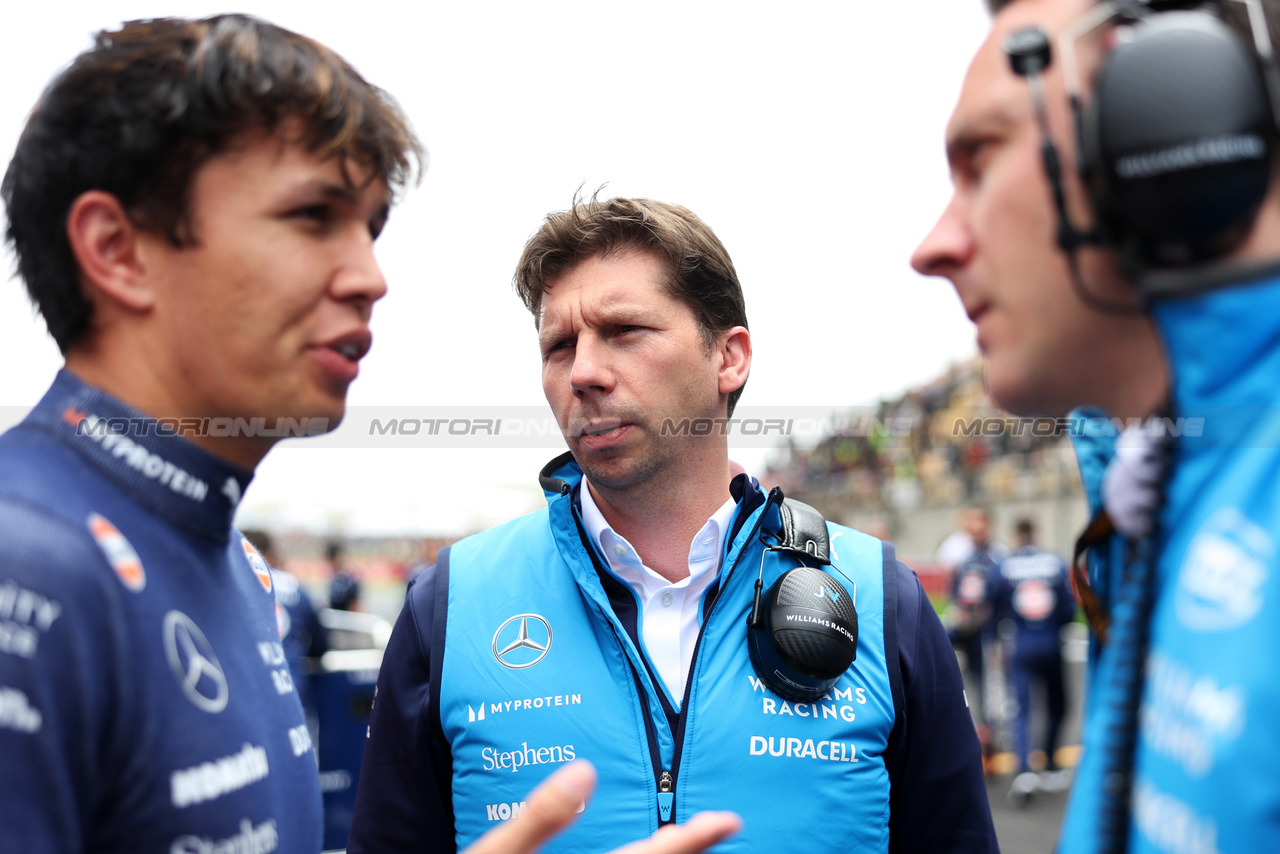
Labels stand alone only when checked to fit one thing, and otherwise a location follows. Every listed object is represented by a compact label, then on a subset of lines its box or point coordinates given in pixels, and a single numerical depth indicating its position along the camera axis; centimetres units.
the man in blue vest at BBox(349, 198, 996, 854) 193
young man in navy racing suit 111
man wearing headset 85
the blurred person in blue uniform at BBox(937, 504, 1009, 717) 866
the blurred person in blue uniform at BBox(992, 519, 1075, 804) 774
